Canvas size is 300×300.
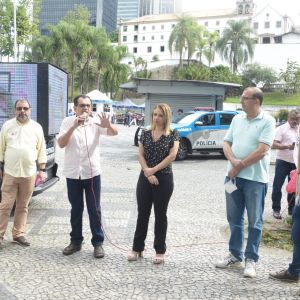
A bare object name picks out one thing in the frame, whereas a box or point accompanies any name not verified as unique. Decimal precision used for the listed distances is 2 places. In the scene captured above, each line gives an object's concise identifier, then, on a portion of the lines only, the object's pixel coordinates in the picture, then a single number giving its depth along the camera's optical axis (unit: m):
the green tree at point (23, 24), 29.99
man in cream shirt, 4.19
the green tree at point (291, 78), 62.62
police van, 12.69
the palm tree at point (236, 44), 66.65
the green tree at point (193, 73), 59.39
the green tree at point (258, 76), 66.65
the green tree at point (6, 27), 29.91
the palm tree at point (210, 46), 68.20
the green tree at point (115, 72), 46.67
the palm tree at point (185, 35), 61.47
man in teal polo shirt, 3.57
